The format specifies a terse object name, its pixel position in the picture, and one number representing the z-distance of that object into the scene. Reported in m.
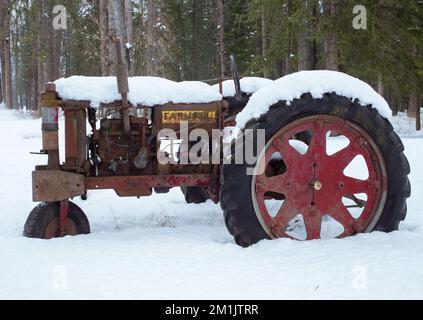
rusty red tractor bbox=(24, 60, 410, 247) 3.39
